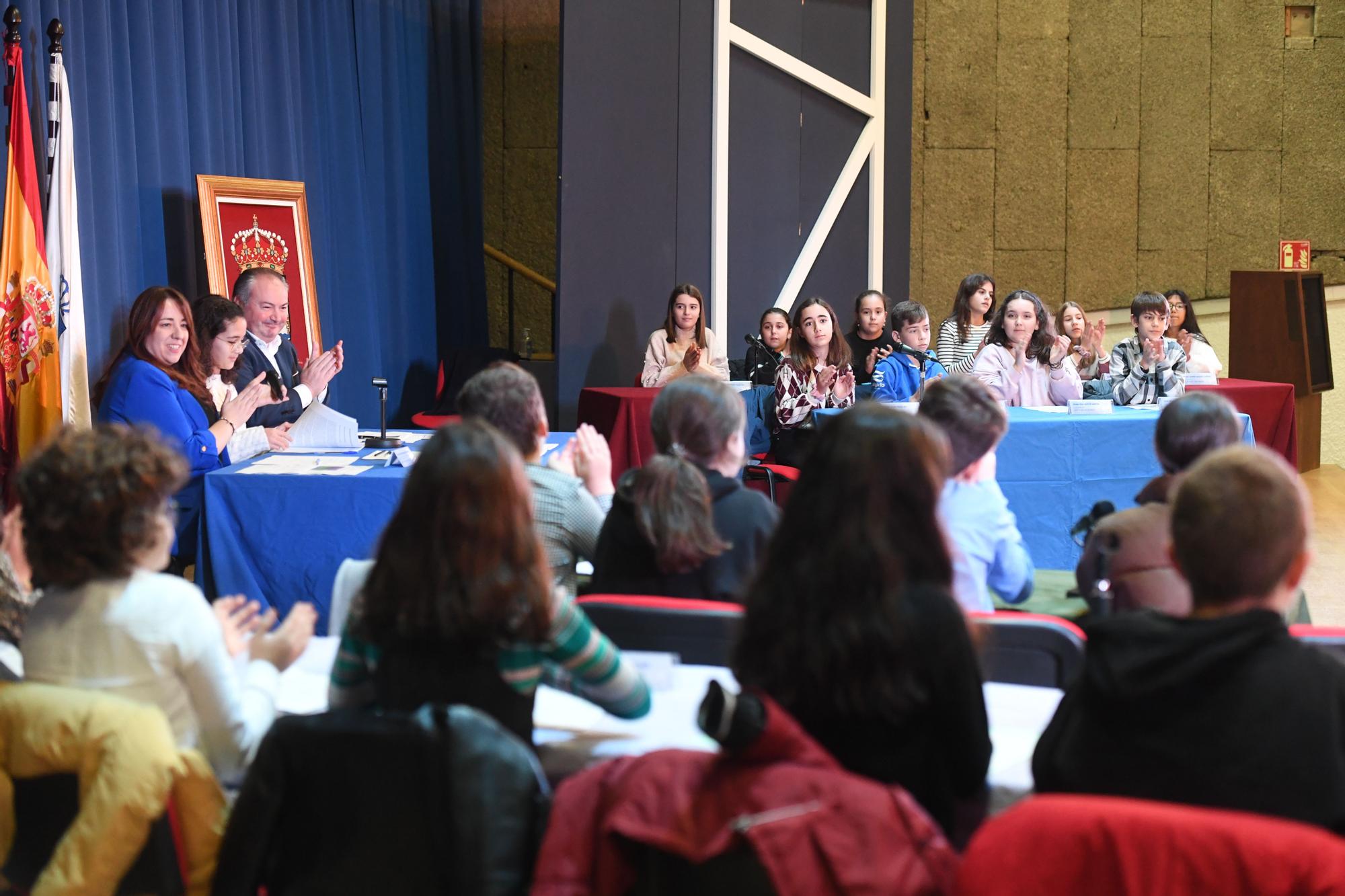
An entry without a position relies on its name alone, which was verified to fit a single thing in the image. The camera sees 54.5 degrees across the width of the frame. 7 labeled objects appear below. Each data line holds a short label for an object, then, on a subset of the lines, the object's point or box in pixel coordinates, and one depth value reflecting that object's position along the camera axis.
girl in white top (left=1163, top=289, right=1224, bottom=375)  6.64
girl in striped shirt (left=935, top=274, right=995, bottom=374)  6.71
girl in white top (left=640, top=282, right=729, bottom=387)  6.57
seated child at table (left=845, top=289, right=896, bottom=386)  6.44
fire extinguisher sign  9.18
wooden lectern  7.69
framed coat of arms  5.47
